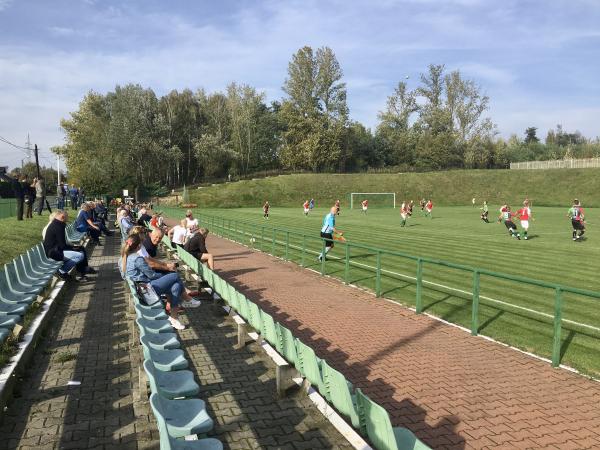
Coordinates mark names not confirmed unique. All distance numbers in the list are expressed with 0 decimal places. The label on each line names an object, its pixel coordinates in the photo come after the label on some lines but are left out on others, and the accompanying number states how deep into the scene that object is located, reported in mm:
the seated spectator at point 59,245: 11148
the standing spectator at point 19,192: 19344
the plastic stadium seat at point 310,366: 5039
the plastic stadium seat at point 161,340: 5517
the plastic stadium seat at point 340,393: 4348
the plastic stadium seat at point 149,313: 6580
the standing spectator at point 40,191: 21547
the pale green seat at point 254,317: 6926
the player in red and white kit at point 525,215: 23052
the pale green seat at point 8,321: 6352
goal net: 67312
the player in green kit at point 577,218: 22391
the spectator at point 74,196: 32844
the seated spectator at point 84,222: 17203
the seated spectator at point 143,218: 20531
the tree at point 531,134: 149375
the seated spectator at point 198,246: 12648
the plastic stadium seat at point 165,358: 4926
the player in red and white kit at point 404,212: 31459
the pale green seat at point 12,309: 6846
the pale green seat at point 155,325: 6086
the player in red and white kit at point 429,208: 40334
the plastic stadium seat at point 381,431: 3469
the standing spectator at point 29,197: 21422
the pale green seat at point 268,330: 6250
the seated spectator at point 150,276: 8102
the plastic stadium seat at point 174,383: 4286
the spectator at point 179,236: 14688
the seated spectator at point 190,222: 15008
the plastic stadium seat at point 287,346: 5602
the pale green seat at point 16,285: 8156
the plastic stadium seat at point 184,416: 3715
